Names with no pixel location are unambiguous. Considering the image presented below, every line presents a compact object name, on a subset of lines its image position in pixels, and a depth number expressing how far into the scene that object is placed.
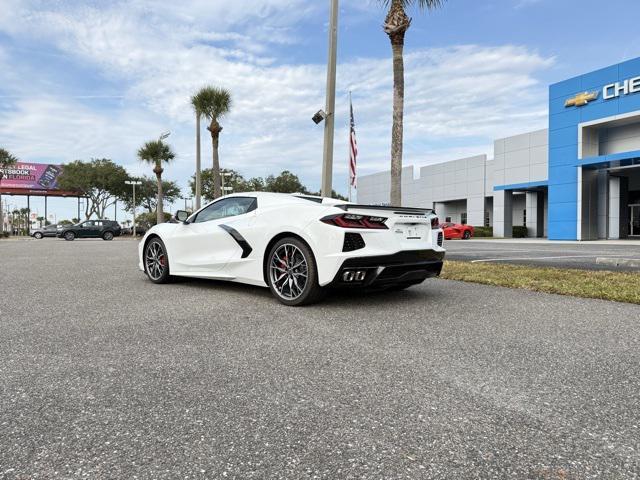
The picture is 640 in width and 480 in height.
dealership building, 26.12
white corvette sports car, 4.77
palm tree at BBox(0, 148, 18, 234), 46.19
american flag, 15.66
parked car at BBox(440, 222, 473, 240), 32.70
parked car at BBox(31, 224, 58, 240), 44.72
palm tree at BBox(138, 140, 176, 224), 39.91
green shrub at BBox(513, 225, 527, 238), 40.75
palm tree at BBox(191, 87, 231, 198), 26.81
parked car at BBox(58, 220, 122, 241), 34.97
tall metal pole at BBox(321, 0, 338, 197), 11.36
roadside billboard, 66.81
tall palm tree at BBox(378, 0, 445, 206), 11.29
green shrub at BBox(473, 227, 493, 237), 39.49
